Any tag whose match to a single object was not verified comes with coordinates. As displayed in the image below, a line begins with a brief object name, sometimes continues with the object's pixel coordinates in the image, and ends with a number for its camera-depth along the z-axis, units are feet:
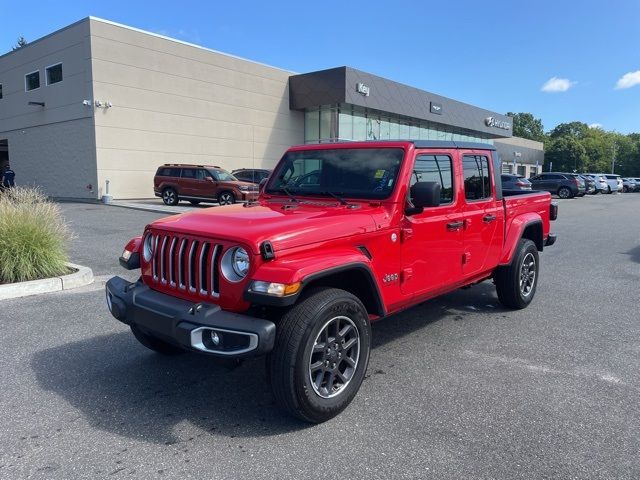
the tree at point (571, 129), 390.01
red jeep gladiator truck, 10.11
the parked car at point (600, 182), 132.26
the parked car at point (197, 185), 64.28
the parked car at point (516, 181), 81.43
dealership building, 76.43
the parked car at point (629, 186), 174.96
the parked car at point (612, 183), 138.62
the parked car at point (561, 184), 108.47
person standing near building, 81.51
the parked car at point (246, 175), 70.23
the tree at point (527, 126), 416.67
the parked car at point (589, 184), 115.28
